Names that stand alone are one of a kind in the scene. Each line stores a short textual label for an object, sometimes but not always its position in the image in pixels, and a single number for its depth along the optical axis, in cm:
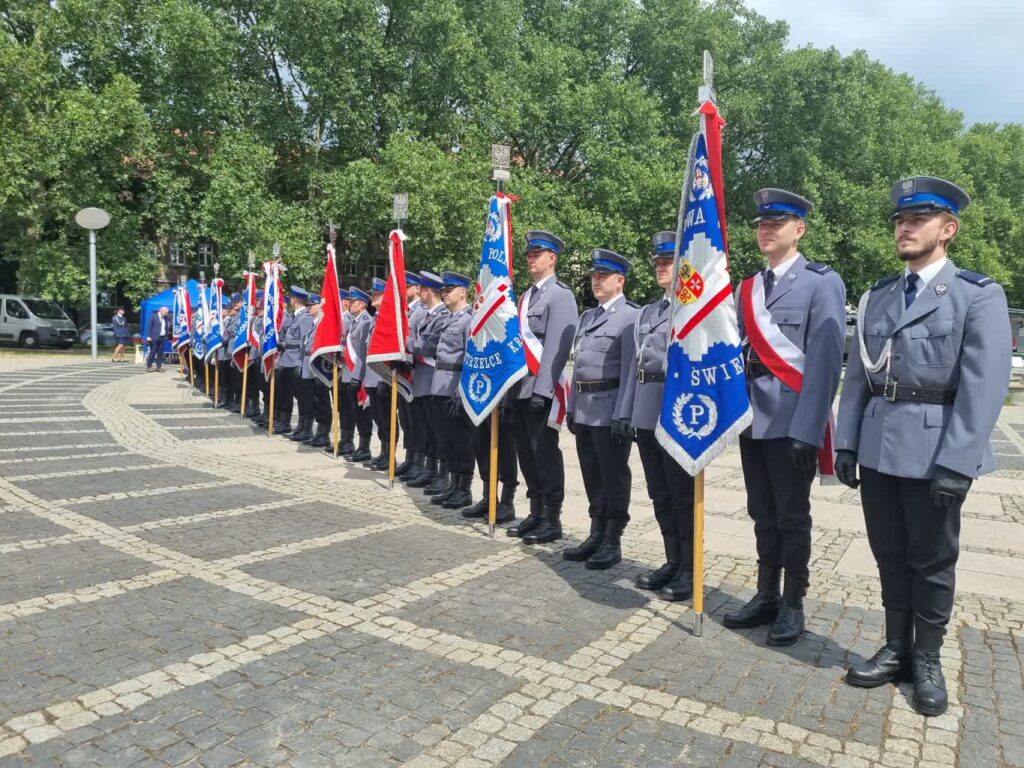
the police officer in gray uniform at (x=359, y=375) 937
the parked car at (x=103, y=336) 3344
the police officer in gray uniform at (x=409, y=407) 834
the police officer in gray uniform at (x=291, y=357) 1119
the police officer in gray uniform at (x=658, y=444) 477
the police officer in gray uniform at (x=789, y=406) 390
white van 3000
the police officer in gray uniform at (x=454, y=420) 723
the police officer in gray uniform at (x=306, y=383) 1080
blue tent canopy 2380
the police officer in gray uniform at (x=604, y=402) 531
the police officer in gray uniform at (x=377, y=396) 899
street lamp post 2372
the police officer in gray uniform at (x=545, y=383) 585
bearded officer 327
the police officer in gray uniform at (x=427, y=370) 780
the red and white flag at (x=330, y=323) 948
